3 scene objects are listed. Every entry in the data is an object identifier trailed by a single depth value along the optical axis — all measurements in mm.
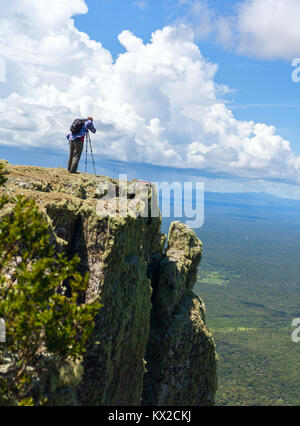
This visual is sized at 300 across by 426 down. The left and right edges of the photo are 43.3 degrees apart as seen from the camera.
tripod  36150
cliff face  21875
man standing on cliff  34750
